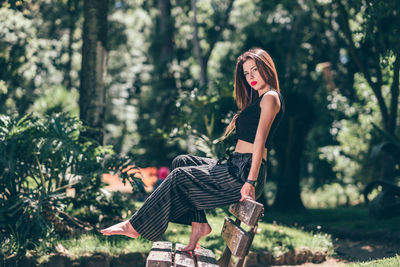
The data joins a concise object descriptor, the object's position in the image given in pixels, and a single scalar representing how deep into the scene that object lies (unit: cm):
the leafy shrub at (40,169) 531
